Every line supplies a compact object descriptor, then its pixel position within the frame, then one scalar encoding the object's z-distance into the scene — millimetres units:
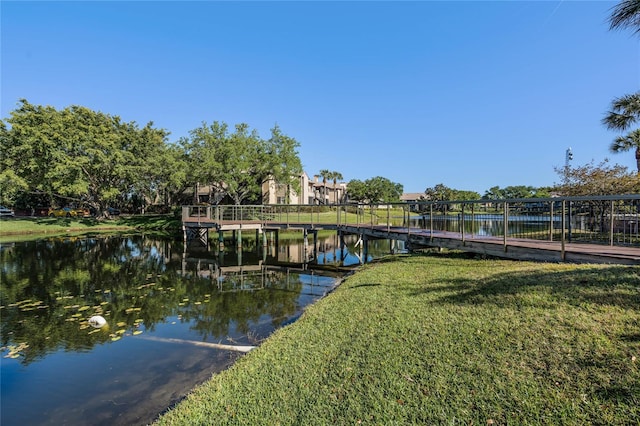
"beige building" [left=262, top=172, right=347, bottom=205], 40275
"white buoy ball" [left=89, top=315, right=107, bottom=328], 7368
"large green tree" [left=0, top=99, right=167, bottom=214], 29484
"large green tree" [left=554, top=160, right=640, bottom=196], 14352
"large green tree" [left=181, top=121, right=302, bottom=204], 30312
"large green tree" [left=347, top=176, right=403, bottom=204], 75475
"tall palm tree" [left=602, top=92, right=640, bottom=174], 13578
